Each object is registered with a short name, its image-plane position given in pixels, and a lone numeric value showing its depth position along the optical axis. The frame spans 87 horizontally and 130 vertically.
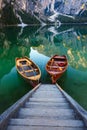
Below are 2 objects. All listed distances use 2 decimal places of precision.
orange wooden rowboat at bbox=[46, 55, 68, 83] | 7.70
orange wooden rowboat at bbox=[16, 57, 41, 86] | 7.22
